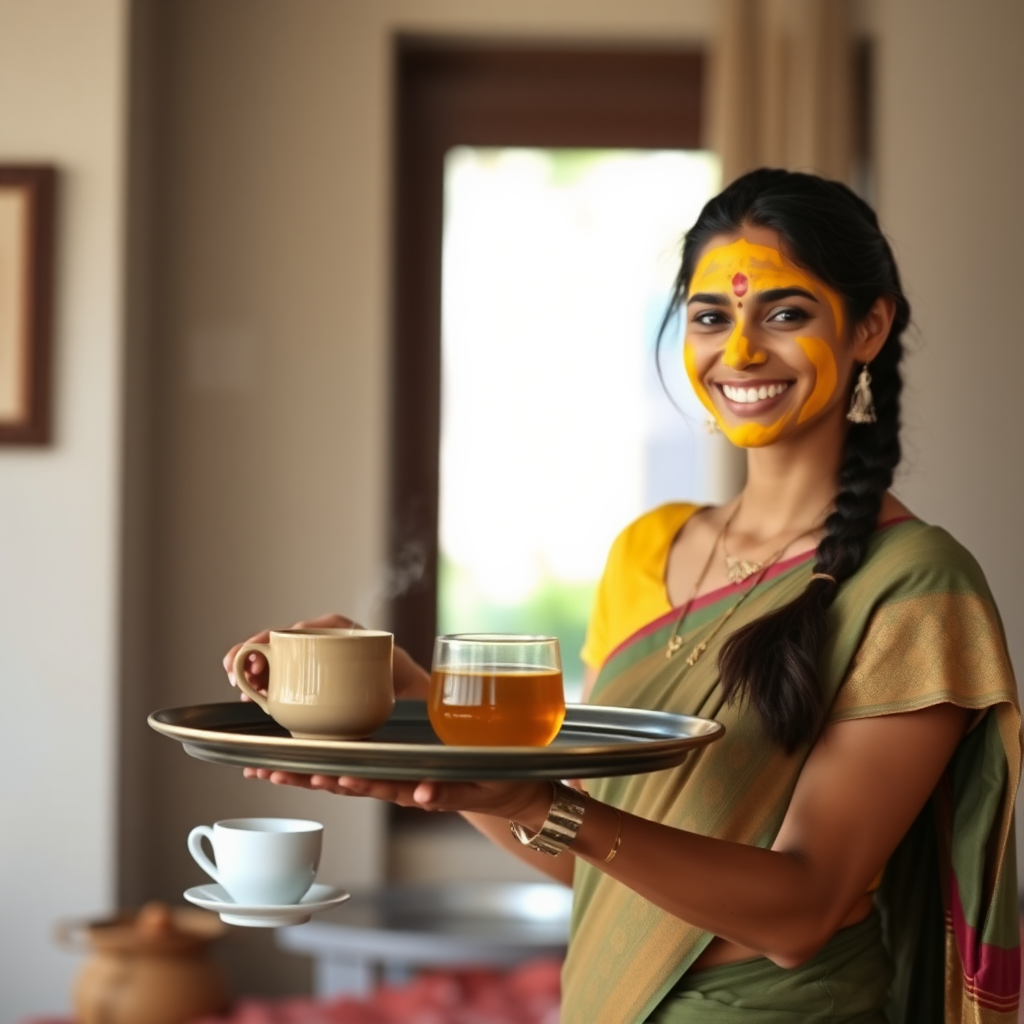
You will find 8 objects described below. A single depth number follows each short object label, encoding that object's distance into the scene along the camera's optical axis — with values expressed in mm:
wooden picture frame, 3868
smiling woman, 2064
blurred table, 3506
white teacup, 2046
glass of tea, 1976
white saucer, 2007
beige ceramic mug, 1985
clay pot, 3652
